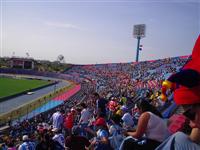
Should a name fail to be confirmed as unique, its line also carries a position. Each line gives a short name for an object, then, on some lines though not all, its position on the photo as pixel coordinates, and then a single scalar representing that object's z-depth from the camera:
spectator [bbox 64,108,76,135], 4.74
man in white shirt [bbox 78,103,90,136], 4.71
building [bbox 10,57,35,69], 45.52
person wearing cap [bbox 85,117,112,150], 2.53
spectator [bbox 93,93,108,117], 4.58
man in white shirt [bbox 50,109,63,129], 4.86
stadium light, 34.06
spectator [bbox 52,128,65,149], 3.63
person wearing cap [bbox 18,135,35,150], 3.57
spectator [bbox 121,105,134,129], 3.18
